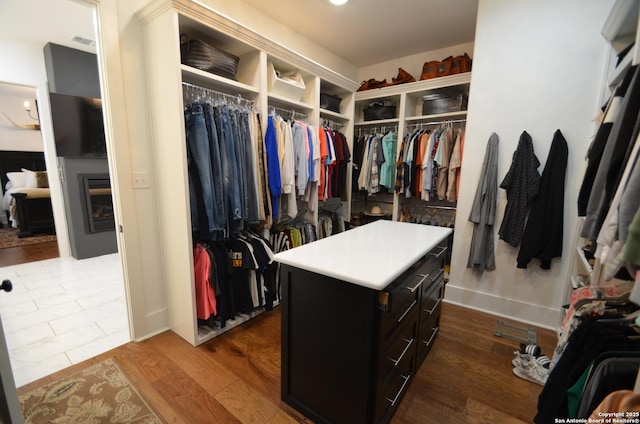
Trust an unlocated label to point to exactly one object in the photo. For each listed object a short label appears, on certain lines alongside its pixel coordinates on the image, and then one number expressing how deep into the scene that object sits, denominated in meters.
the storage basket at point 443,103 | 3.02
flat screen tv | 3.50
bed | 4.78
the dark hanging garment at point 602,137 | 1.16
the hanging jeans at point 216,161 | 1.92
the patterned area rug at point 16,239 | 4.42
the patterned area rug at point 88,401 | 1.44
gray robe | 2.43
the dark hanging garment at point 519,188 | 2.26
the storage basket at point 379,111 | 3.49
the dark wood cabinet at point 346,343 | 1.19
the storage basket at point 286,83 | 2.40
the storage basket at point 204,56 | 1.92
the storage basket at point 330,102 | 3.11
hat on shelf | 3.70
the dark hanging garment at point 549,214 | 2.17
